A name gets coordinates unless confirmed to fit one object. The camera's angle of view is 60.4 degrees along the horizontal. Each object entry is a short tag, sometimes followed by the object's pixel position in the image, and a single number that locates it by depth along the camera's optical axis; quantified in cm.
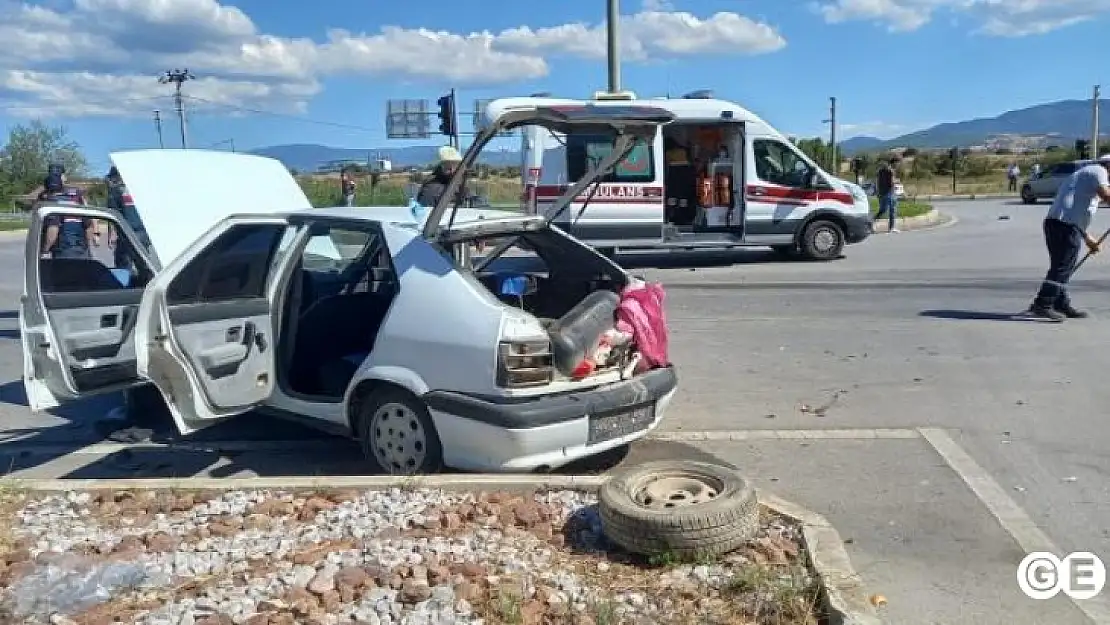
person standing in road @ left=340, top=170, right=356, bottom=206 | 2521
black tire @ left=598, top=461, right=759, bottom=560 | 374
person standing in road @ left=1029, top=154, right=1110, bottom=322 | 913
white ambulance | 1515
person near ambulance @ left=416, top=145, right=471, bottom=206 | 975
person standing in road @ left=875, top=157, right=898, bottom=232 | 2056
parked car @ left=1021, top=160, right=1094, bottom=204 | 3334
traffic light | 1766
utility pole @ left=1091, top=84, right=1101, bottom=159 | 5046
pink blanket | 530
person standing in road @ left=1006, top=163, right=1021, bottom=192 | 4576
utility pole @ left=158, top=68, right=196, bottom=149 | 4292
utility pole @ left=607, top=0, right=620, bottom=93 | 1736
